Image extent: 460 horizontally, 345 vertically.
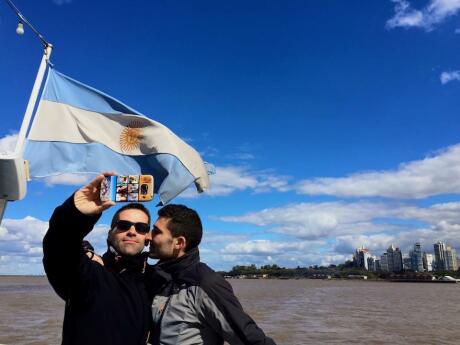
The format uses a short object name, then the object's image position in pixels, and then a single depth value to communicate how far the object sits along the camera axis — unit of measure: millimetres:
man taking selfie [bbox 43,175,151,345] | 2508
